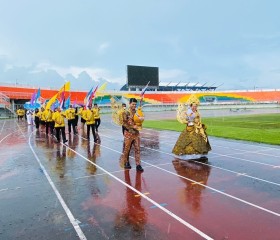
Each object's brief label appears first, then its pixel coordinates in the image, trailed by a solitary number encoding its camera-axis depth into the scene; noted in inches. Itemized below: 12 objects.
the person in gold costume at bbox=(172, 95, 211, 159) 382.8
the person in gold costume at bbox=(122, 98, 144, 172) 340.8
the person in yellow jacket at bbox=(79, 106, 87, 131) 787.7
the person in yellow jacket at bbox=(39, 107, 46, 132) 830.4
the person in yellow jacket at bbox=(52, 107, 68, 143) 603.5
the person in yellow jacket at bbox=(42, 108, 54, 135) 764.6
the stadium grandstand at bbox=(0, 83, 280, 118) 1941.4
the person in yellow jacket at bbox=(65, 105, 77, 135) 759.4
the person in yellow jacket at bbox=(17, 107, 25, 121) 1602.6
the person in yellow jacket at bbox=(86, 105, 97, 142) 630.5
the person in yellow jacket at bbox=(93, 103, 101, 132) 709.3
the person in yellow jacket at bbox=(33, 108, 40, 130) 968.1
